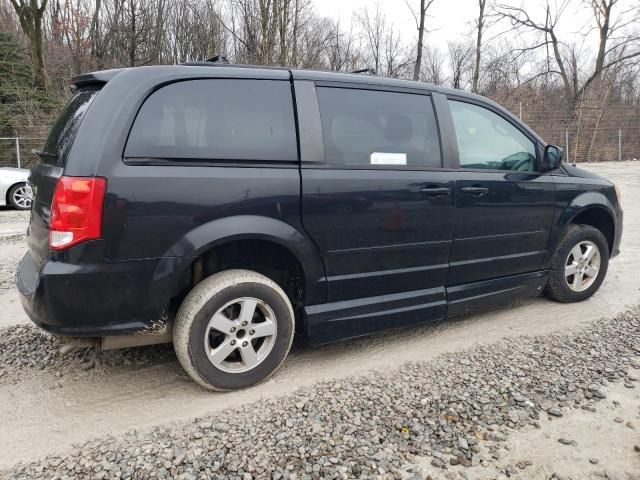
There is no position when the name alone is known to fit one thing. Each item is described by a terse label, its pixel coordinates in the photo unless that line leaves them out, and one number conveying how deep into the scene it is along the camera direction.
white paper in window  3.24
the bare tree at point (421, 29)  22.56
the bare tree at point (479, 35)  24.67
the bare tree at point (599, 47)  24.55
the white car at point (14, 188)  10.30
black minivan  2.52
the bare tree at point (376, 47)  36.22
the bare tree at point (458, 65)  36.38
